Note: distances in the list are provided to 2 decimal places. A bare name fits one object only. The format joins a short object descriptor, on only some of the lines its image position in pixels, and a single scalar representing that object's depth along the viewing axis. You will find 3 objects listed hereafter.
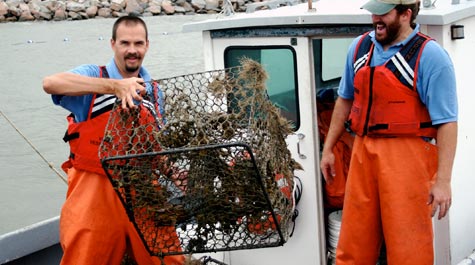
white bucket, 4.22
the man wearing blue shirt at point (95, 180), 3.53
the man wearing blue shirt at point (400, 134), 3.20
